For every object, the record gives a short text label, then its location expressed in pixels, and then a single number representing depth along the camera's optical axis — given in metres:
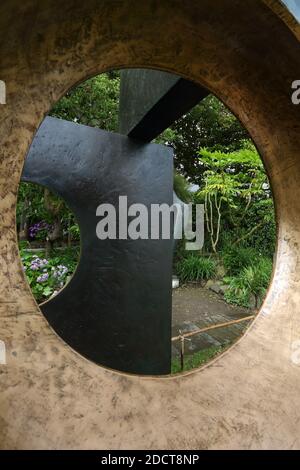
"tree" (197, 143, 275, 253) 6.53
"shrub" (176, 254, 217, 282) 7.73
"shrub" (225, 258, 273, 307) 6.37
